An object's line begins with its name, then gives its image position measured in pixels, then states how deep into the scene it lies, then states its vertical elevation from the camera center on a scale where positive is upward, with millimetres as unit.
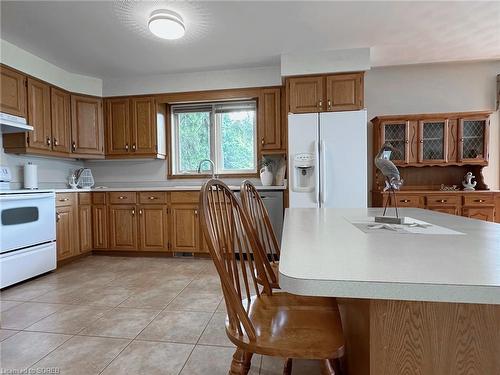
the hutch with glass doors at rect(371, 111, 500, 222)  3199 +319
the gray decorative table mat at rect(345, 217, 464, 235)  936 -177
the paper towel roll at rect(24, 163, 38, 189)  3178 +70
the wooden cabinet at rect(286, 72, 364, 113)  3150 +1026
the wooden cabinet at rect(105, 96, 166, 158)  3826 +764
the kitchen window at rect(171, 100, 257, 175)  4004 +663
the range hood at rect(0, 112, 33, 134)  2619 +582
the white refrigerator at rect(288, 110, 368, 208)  3014 +283
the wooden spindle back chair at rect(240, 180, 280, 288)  1340 -171
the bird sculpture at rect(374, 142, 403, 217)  1160 +37
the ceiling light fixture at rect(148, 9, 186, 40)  2297 +1354
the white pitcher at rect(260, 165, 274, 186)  3645 +60
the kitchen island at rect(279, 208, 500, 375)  476 -190
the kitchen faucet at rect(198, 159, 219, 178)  3877 +234
